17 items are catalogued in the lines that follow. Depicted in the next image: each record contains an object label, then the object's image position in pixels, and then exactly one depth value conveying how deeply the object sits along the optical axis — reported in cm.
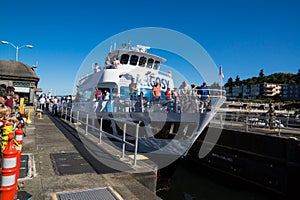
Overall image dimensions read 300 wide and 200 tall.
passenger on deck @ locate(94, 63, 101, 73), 1838
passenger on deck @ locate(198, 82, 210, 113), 967
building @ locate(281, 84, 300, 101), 12628
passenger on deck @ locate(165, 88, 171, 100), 1176
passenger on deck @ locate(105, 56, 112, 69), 1656
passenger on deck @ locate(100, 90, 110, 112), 1340
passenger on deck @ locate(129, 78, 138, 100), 1298
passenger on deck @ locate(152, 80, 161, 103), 1142
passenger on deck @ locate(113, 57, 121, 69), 1590
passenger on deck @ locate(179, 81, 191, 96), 1081
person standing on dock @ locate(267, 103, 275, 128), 1456
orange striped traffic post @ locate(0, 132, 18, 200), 271
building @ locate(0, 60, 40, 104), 1412
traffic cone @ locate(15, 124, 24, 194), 441
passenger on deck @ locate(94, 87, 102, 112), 1377
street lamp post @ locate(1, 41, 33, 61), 2329
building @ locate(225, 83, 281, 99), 13688
